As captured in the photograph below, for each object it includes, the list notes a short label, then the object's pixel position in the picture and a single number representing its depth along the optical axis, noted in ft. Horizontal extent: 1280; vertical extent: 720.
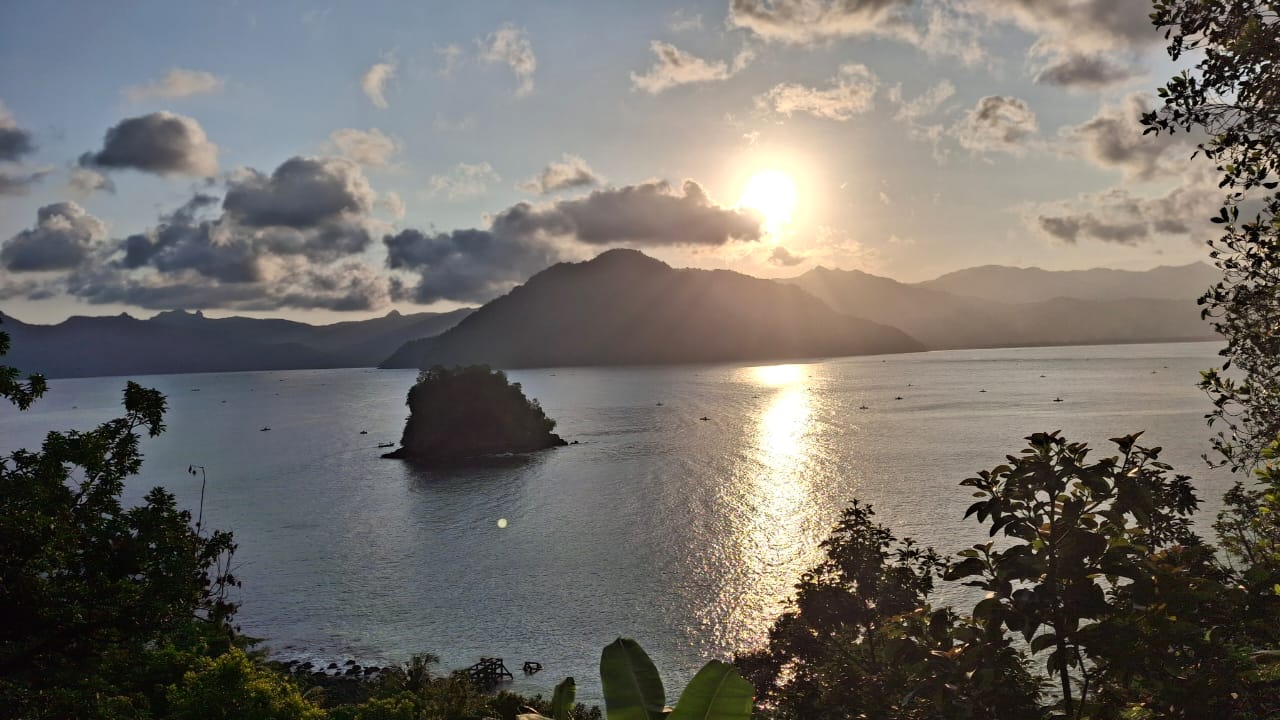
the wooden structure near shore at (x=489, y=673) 154.97
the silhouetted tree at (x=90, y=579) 51.47
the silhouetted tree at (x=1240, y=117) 35.60
